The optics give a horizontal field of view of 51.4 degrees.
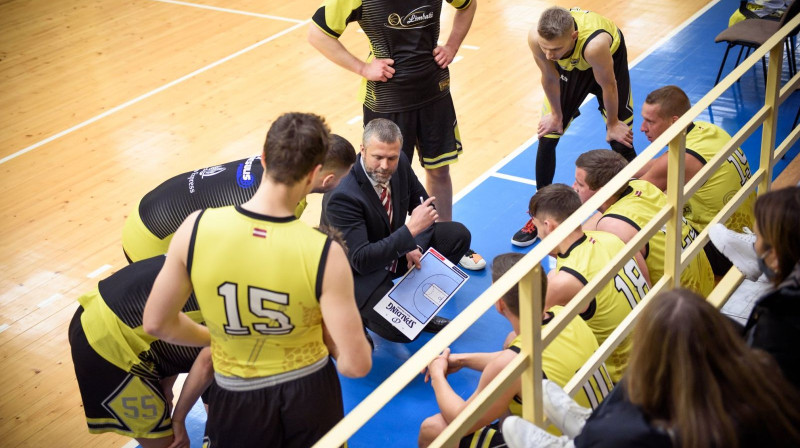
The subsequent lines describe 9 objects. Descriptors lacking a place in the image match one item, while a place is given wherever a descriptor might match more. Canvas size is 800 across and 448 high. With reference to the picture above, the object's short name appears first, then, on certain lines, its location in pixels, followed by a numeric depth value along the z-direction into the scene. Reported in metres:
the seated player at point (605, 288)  3.58
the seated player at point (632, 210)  3.97
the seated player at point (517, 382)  3.07
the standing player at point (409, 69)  4.95
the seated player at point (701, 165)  4.51
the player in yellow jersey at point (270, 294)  2.45
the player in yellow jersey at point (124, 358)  3.31
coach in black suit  4.25
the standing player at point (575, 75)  5.04
